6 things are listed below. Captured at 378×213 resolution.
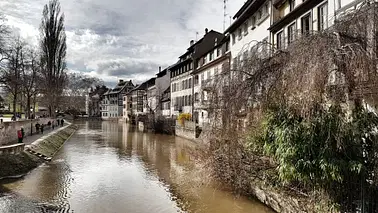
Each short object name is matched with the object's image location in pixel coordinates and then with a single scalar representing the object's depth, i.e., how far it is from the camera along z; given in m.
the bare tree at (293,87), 7.97
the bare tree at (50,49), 45.34
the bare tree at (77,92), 95.88
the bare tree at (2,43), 25.48
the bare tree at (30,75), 38.65
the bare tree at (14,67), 25.90
